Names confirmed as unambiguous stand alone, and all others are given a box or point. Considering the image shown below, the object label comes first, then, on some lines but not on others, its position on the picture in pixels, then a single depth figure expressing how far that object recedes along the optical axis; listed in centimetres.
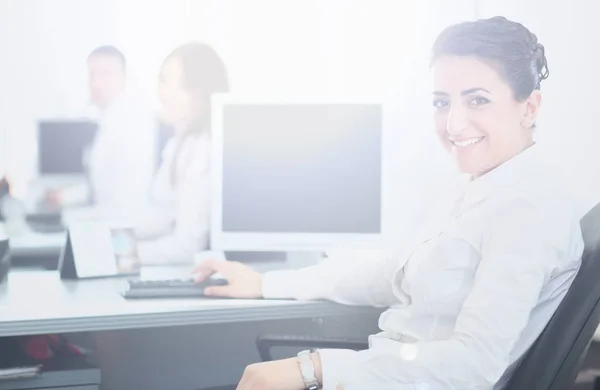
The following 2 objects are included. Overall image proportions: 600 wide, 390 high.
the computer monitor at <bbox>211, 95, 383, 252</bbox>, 211
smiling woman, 138
